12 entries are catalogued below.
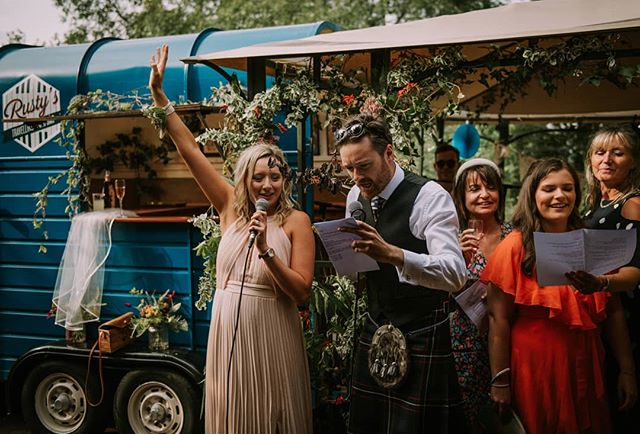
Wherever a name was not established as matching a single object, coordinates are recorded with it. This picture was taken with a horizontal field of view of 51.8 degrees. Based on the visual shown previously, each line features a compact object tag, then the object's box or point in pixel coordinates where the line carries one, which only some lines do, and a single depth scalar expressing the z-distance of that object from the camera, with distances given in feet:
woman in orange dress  10.43
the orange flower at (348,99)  14.43
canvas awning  11.60
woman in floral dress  11.51
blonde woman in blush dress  11.16
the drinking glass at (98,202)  18.56
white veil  17.31
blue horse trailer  16.28
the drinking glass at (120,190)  18.43
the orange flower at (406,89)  13.79
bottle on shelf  19.27
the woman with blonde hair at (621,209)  11.26
